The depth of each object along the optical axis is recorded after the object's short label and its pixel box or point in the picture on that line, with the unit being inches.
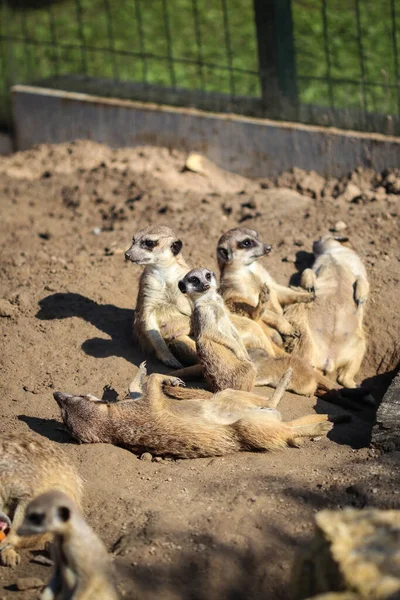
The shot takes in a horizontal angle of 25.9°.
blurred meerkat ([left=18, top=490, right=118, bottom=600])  111.3
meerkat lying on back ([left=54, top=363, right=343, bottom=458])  167.5
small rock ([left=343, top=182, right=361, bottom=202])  266.4
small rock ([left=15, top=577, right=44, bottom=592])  128.2
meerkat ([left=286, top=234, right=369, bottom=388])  218.5
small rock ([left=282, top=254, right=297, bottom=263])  246.7
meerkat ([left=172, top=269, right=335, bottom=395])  184.5
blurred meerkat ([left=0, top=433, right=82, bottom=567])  147.9
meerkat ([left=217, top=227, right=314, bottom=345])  218.8
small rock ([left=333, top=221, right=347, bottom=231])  251.6
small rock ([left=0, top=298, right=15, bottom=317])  220.8
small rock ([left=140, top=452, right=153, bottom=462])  167.8
